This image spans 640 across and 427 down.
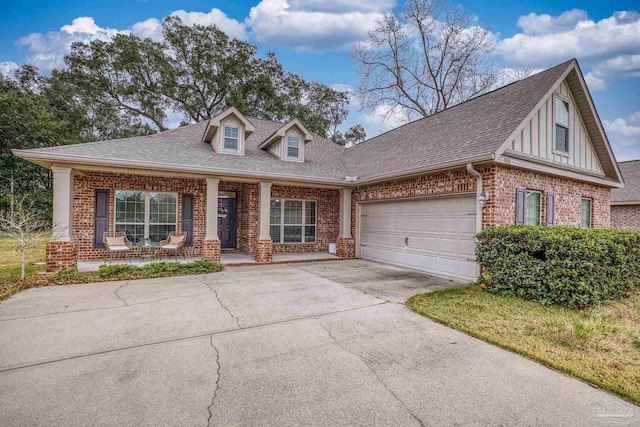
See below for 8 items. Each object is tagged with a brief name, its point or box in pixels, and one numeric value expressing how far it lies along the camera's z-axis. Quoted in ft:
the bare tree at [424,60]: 59.93
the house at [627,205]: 46.80
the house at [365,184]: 24.85
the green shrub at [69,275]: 23.02
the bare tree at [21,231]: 22.75
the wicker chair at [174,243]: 30.16
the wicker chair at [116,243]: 28.12
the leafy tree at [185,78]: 70.38
